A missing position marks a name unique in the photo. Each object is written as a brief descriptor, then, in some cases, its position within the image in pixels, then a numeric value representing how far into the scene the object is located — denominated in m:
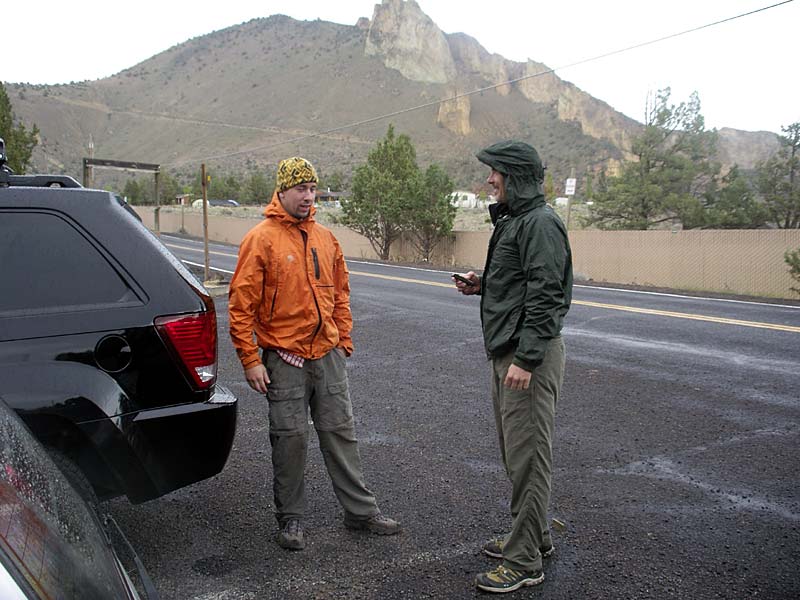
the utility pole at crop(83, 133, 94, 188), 15.17
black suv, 2.84
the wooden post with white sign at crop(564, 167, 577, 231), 22.06
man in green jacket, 3.09
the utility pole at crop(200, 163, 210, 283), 15.90
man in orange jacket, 3.56
